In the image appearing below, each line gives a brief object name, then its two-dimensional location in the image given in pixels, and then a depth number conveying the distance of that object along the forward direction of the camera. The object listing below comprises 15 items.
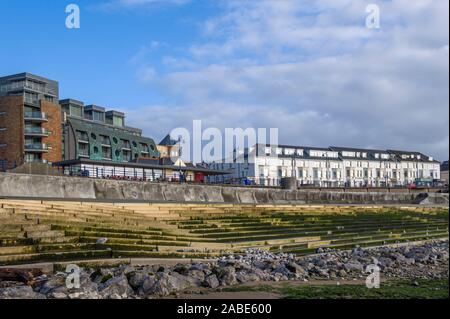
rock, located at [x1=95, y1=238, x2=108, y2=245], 20.89
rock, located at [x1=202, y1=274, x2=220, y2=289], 15.49
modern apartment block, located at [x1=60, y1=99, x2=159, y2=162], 85.88
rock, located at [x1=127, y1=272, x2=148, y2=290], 14.62
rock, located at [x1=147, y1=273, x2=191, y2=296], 14.36
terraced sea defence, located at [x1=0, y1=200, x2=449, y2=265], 19.92
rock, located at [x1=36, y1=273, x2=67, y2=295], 13.44
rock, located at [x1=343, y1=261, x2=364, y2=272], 19.34
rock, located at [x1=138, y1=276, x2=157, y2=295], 14.29
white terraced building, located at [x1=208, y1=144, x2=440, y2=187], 118.50
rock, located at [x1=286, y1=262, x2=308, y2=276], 17.87
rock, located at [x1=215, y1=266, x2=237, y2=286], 15.92
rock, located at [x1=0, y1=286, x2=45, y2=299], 12.80
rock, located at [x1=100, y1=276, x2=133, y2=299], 13.63
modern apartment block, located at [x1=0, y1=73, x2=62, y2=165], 72.75
